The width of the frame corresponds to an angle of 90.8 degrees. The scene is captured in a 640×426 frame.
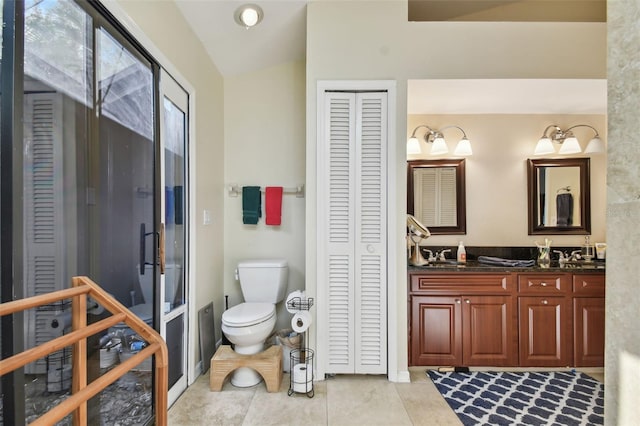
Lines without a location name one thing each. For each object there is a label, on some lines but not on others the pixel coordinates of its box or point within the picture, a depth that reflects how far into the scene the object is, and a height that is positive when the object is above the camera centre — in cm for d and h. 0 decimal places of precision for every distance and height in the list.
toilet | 220 -73
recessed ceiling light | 223 +142
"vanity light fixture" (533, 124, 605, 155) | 295 +66
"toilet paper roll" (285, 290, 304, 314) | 235 -65
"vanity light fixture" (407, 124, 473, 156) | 298 +67
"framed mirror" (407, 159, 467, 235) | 308 +17
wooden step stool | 220 -109
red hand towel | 292 +7
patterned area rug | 192 -125
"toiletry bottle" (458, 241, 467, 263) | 287 -37
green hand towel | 291 +7
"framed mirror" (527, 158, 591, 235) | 305 +17
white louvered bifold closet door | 241 +0
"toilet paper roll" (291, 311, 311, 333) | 226 -78
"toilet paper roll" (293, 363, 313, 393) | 217 -115
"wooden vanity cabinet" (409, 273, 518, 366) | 248 -84
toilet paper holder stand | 217 -110
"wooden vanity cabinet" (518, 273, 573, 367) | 247 -88
